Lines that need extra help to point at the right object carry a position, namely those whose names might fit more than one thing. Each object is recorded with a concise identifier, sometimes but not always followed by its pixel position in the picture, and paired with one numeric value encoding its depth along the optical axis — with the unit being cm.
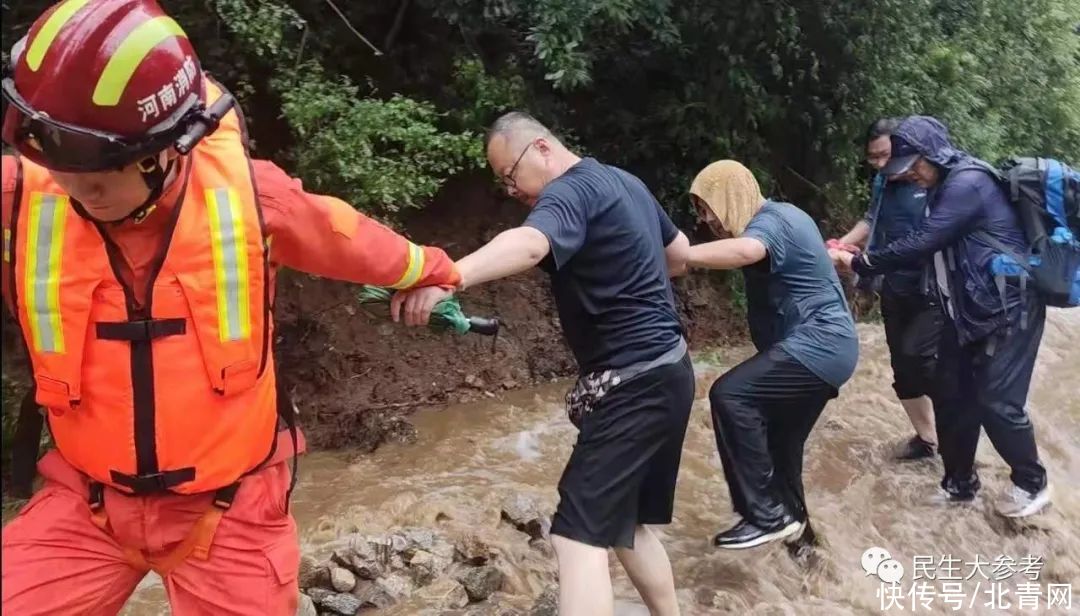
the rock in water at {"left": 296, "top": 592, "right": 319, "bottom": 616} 375
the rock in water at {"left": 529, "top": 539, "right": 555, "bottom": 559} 459
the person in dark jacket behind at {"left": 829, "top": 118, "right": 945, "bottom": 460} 526
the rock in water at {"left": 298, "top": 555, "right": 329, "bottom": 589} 407
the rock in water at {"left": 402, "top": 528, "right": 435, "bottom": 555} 443
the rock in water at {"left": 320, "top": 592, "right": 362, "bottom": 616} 388
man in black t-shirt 306
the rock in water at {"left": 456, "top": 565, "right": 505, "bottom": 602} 410
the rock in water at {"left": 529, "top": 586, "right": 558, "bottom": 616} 389
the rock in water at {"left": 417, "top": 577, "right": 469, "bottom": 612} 402
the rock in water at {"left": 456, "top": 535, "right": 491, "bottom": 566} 437
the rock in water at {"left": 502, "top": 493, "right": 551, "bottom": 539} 476
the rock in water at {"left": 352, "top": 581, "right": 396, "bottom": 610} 399
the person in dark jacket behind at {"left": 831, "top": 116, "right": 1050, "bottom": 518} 465
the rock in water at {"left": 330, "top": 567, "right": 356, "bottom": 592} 404
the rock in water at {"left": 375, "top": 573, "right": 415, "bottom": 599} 408
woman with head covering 408
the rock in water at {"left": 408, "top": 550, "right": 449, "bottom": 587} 423
